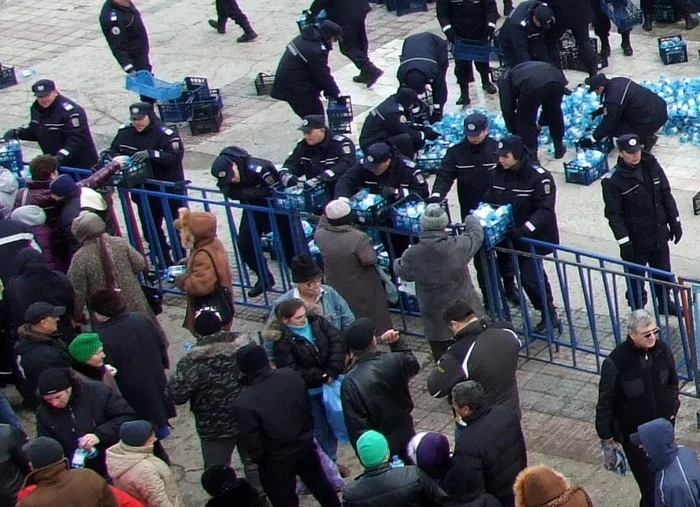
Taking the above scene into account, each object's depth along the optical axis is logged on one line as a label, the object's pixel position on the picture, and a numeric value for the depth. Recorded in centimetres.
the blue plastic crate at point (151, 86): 1619
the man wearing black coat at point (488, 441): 752
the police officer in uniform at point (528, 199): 1063
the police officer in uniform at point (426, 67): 1462
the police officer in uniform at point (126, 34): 1622
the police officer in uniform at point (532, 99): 1398
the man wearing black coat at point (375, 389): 821
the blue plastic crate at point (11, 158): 1323
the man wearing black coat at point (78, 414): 814
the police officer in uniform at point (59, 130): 1370
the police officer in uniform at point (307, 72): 1484
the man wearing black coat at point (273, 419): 805
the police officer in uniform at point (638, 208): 1069
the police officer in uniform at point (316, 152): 1184
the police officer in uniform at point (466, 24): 1598
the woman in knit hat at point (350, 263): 1020
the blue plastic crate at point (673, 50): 1648
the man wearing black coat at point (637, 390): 826
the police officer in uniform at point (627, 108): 1342
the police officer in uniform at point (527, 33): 1523
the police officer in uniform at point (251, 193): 1144
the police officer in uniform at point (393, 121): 1301
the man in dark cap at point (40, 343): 891
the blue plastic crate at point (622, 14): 1672
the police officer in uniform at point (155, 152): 1240
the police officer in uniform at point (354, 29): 1684
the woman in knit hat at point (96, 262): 1019
